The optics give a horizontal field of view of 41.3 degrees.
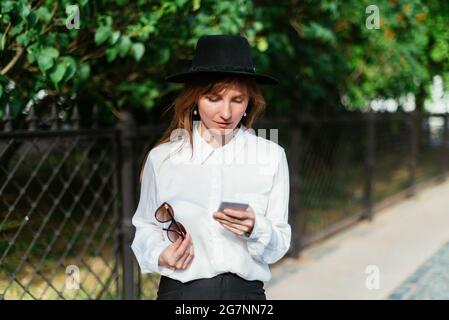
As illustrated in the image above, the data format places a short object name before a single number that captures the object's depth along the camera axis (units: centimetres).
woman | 220
